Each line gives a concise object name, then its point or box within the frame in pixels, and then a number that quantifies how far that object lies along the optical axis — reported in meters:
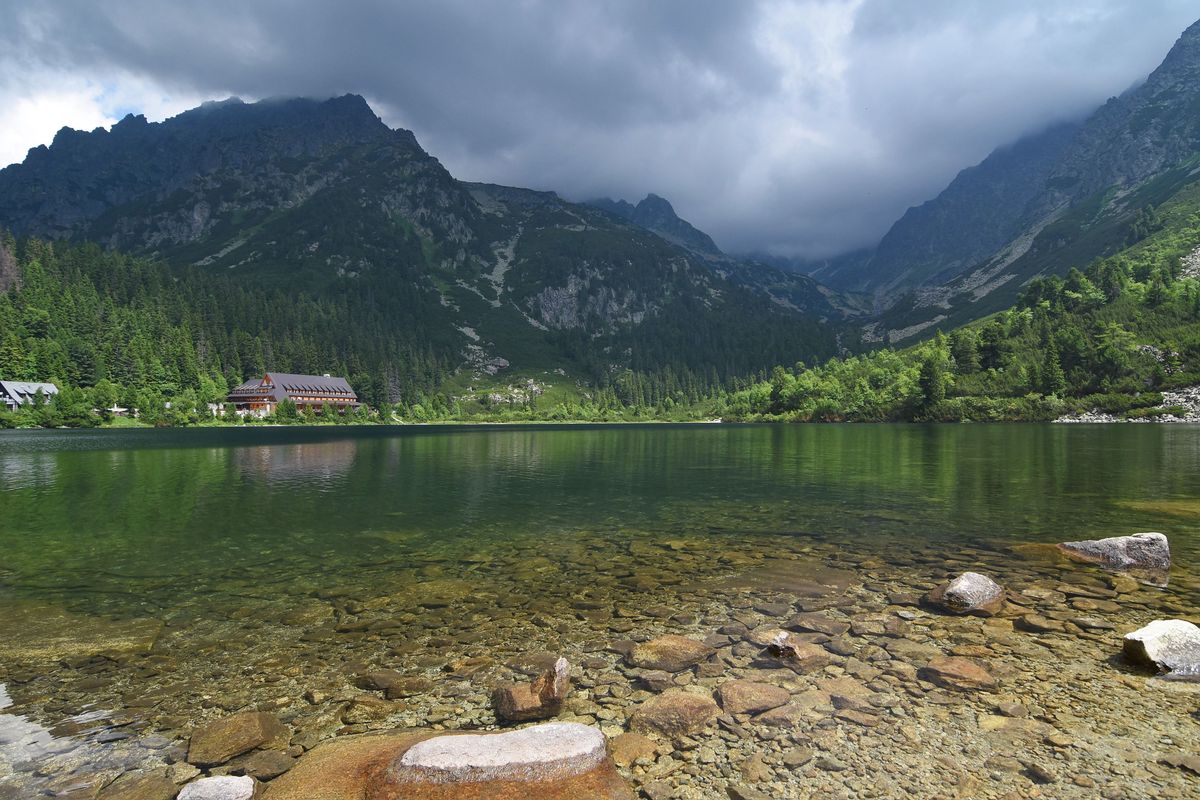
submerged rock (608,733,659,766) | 10.91
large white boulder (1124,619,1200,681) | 13.80
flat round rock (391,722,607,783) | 9.55
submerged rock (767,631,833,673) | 14.95
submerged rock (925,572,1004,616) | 18.67
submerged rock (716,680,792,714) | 12.76
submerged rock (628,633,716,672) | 15.31
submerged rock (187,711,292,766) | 11.13
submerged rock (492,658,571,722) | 12.65
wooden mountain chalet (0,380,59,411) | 181.50
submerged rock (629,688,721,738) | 12.02
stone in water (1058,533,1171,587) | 23.27
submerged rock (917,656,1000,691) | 13.59
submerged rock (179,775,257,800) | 9.26
